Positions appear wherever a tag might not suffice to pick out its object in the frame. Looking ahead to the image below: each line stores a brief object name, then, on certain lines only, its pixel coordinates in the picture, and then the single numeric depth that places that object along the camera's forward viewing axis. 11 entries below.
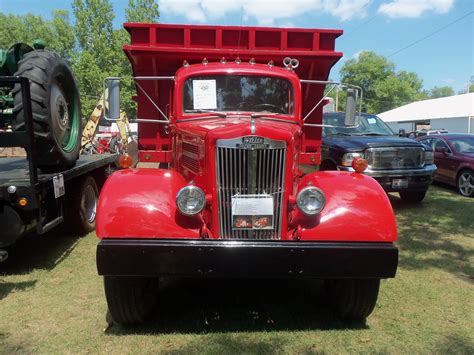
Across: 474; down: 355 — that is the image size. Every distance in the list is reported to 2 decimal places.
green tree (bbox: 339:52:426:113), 81.06
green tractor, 4.98
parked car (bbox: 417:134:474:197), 10.54
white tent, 33.22
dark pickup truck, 8.30
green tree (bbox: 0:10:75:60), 52.19
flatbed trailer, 4.40
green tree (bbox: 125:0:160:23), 46.41
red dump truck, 3.24
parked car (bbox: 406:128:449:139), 14.48
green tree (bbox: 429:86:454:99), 130.01
